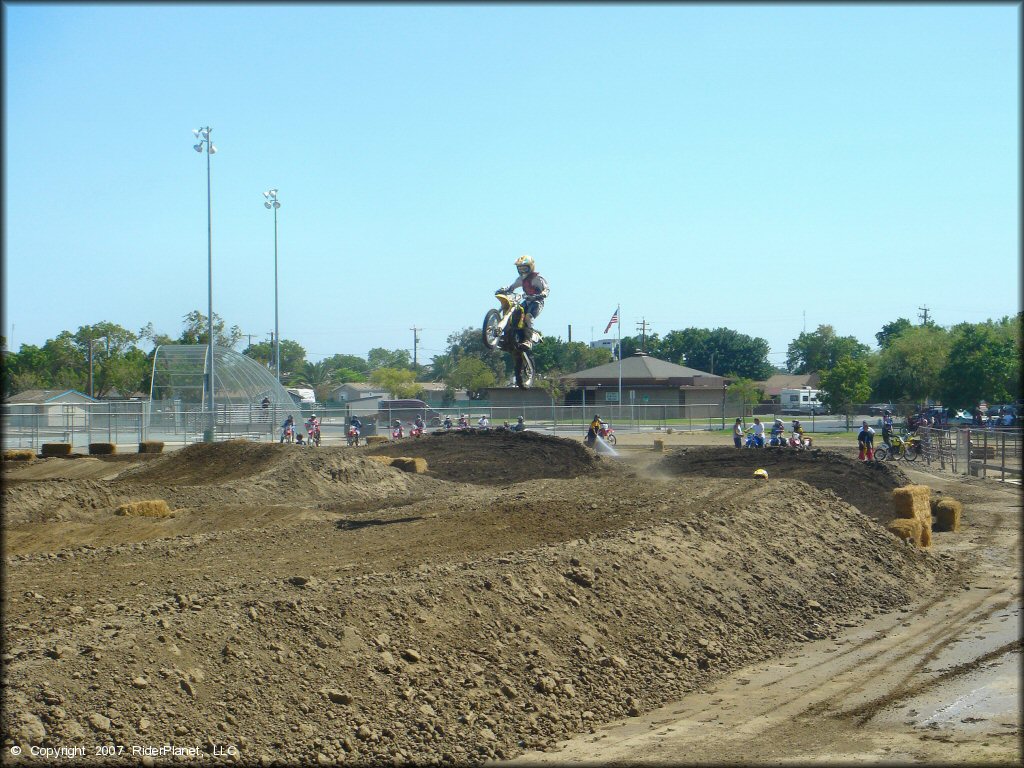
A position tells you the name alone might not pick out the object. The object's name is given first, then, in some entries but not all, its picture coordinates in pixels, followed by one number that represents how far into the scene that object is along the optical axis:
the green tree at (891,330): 110.23
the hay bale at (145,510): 21.00
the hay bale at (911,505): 19.69
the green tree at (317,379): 147.50
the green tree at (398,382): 111.94
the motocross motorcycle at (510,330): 22.27
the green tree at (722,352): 121.25
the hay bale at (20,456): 34.18
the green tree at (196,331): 91.62
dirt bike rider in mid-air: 22.64
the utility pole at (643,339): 121.62
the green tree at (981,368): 56.38
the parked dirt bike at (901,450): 39.44
